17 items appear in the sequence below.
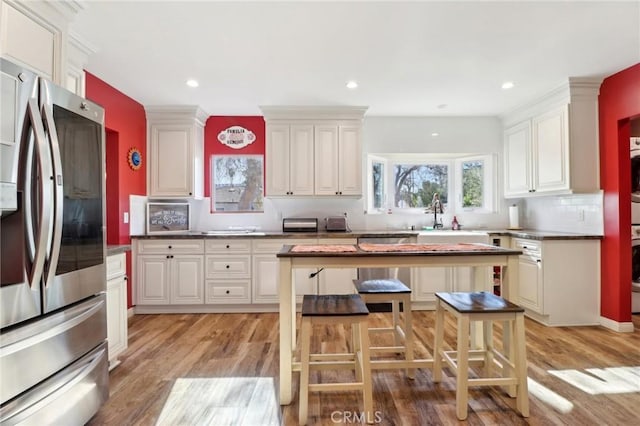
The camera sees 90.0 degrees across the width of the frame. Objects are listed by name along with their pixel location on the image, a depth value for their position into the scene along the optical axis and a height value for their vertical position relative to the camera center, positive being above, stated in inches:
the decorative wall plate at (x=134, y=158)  136.3 +25.1
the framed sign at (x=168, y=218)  150.5 -0.9
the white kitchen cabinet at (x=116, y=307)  88.7 -26.2
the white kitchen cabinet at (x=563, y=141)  123.3 +30.1
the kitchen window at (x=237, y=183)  167.6 +17.2
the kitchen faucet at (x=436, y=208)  168.4 +3.8
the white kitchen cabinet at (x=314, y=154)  151.8 +29.3
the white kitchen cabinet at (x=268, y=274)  142.9 -26.1
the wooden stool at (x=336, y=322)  66.8 -27.6
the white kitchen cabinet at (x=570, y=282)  124.7 -26.3
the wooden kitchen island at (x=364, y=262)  74.6 -11.1
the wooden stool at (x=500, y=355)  68.4 -28.5
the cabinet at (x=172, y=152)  149.3 +30.1
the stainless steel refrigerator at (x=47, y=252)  49.3 -6.3
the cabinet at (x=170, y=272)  140.4 -24.6
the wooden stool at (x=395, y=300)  85.2 -23.5
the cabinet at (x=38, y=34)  60.1 +36.9
